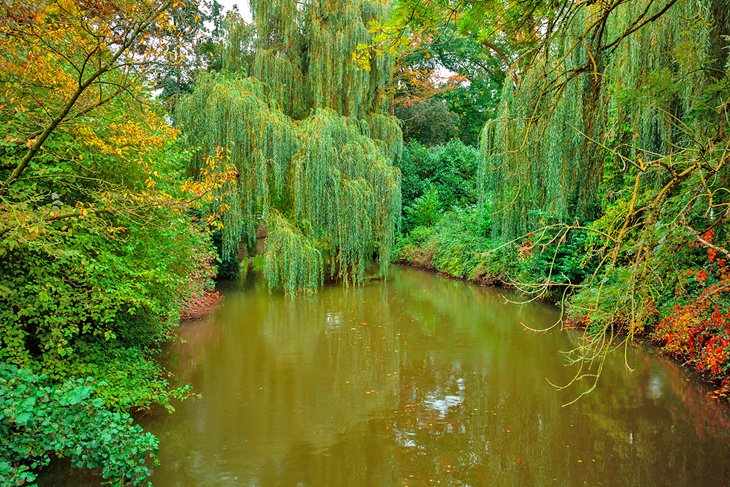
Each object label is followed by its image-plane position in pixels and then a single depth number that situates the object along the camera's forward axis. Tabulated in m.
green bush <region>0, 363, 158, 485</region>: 2.70
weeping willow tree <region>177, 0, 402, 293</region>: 9.46
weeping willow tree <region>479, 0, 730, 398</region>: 2.85
